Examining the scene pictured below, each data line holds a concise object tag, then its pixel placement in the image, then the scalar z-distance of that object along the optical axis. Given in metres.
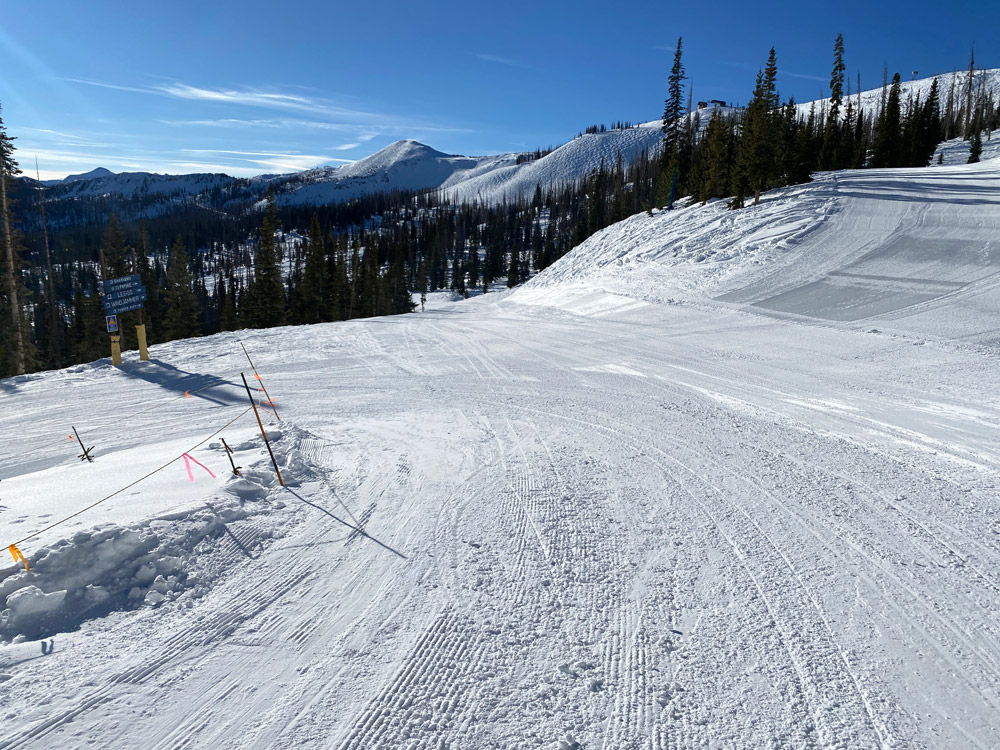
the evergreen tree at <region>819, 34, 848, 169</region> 53.16
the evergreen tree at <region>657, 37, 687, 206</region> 53.46
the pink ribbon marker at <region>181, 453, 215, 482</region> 5.78
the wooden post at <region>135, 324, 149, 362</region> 14.11
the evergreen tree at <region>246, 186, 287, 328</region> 39.09
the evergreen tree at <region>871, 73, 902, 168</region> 55.79
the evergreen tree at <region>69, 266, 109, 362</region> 40.09
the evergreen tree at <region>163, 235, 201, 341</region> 38.94
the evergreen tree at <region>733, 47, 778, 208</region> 33.66
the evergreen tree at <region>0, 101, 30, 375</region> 22.61
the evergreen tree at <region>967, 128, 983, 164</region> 58.03
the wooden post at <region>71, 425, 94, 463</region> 7.40
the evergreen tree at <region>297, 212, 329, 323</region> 43.88
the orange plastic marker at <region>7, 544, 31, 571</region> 3.78
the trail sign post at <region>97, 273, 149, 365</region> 13.84
